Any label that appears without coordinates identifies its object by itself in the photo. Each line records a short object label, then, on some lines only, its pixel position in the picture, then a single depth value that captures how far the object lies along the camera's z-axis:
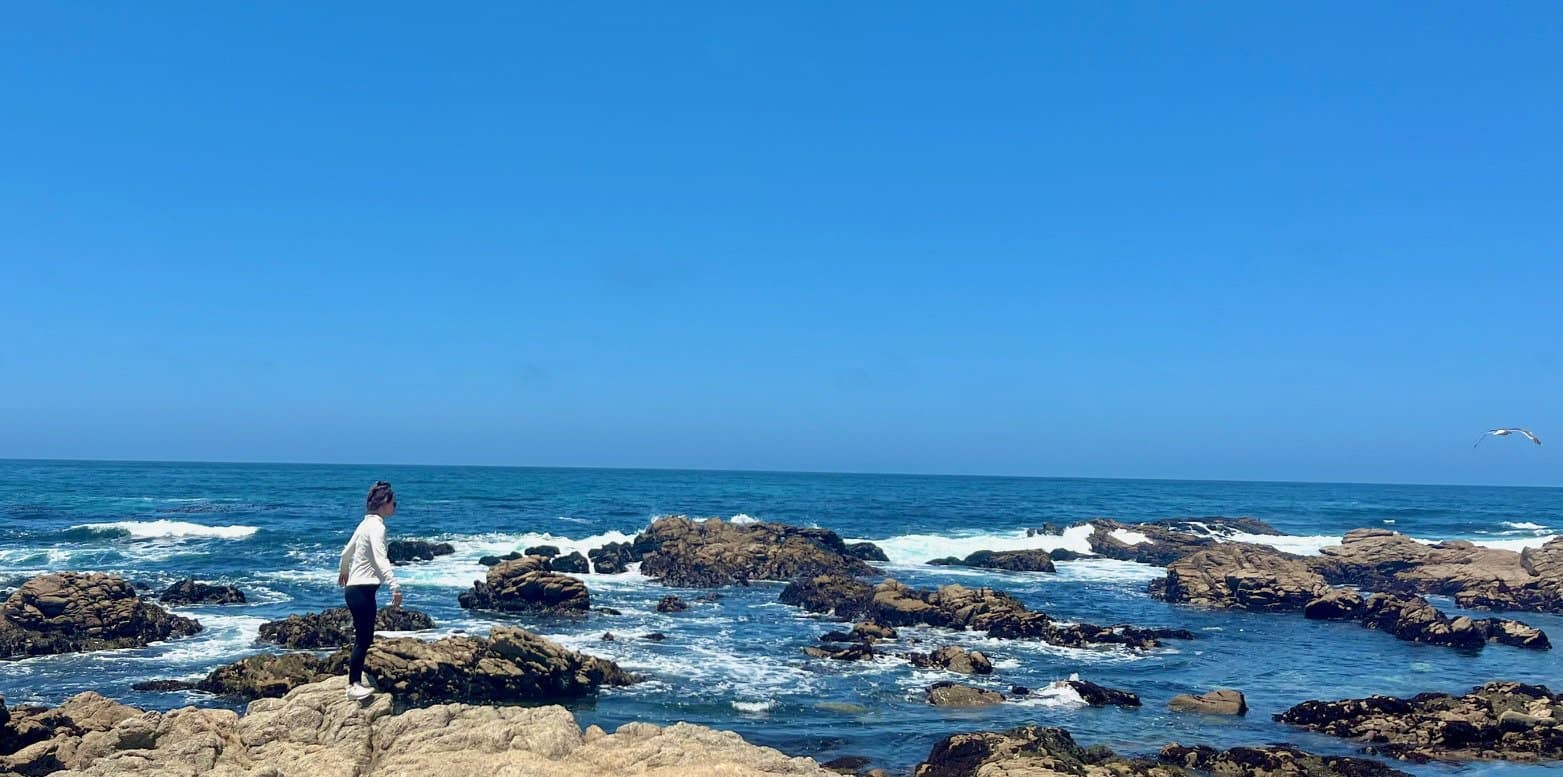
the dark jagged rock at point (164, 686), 20.25
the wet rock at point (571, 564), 42.47
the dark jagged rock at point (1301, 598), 29.97
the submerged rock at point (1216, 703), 20.58
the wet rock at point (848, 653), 25.36
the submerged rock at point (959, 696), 20.84
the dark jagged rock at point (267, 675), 19.57
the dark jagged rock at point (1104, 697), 21.17
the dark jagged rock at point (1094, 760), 14.29
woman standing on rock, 10.11
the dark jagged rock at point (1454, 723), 17.19
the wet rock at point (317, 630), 25.11
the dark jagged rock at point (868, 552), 51.34
